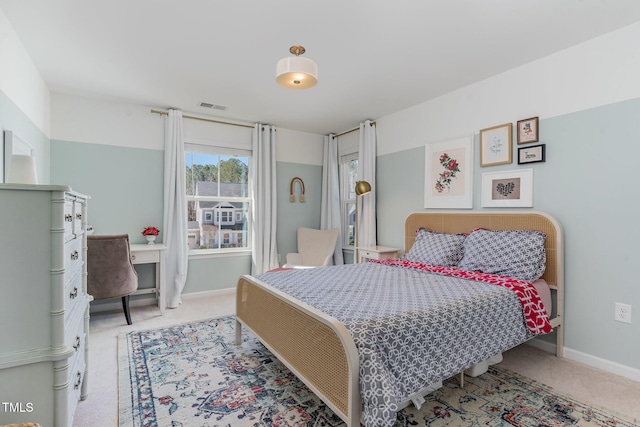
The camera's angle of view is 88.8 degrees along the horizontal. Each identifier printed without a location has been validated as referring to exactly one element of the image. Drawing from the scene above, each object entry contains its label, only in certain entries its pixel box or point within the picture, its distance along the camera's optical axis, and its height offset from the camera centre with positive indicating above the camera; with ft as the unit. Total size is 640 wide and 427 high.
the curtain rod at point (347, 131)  15.79 +3.99
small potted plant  12.40 -0.86
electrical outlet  7.54 -2.33
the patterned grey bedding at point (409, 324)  4.69 -1.95
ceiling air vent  12.83 +4.20
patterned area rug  5.83 -3.74
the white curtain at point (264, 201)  15.05 +0.47
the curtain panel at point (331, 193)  16.40 +0.94
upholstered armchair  14.90 -1.71
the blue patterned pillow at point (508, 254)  8.27 -1.11
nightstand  12.67 -1.62
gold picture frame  9.70 +2.05
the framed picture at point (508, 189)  9.30 +0.70
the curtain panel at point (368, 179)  14.28 +1.45
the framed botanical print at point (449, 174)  10.85 +1.33
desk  11.51 -1.72
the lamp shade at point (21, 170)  5.15 +0.63
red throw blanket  7.41 -1.98
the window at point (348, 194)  16.38 +0.87
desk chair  10.00 -1.77
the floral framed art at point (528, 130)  9.07 +2.31
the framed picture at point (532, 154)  8.97 +1.64
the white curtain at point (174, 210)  13.09 +0.02
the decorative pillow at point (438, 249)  9.98 -1.19
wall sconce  16.52 +1.12
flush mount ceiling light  6.76 +2.92
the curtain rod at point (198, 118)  13.17 +3.97
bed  4.71 -2.18
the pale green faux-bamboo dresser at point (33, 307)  3.98 -1.22
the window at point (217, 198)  14.33 +0.56
